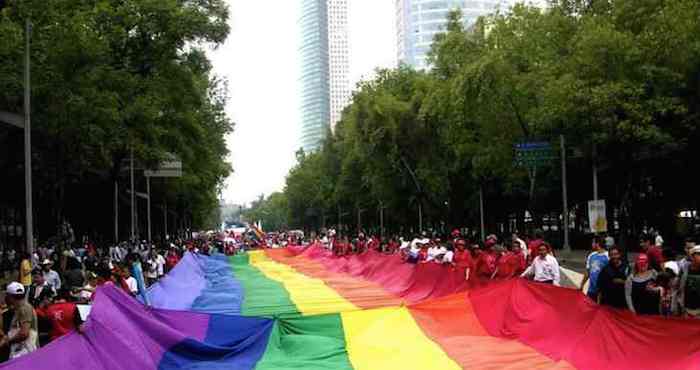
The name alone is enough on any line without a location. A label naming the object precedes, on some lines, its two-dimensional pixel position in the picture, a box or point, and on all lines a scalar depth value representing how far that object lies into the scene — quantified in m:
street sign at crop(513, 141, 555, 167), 37.81
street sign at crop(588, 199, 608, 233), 33.53
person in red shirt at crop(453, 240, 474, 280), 20.47
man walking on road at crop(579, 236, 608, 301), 15.01
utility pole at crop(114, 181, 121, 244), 46.05
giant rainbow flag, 10.80
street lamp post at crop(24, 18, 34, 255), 23.39
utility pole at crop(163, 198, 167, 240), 67.93
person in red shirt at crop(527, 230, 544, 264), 18.18
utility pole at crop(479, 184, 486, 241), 55.72
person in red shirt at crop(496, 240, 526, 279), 18.88
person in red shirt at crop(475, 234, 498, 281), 19.55
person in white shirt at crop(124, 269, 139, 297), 18.96
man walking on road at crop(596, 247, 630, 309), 13.50
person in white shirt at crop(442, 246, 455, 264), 22.96
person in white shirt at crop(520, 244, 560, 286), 16.64
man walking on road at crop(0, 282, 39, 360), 10.41
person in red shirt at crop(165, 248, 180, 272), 34.09
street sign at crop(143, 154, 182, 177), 40.47
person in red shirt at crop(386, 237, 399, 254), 41.78
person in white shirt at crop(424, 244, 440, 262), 25.81
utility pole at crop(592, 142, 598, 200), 36.74
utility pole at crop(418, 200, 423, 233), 63.20
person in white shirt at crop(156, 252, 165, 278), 29.89
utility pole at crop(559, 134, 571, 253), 38.22
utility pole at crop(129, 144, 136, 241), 39.32
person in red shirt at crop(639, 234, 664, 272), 14.53
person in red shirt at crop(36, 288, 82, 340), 11.79
